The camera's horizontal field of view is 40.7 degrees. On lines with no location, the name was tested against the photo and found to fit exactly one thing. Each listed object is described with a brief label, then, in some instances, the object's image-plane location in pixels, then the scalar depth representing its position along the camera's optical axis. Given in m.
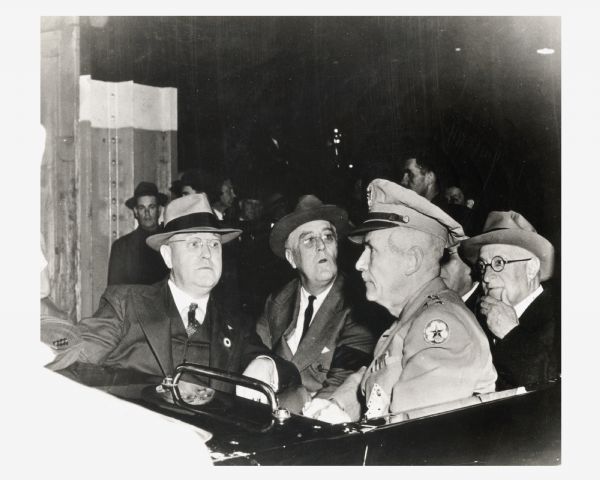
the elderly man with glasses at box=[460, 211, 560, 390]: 3.49
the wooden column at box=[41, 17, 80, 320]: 3.63
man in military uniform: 3.29
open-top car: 2.95
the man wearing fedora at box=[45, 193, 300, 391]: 3.62
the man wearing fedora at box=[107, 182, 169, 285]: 3.61
